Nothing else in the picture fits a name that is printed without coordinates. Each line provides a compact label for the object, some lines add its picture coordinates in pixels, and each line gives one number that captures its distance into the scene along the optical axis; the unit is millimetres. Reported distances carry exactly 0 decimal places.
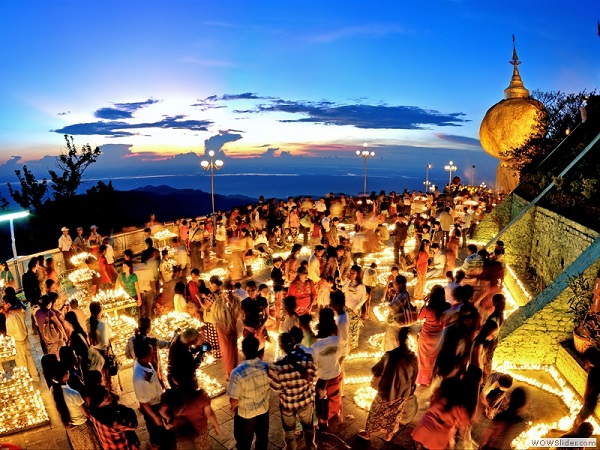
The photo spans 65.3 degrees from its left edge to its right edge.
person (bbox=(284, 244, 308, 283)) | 9938
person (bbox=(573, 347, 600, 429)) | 4887
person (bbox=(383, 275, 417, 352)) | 6074
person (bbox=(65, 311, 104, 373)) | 6195
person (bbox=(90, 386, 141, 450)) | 4492
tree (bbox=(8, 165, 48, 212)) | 33688
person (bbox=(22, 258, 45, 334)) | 10086
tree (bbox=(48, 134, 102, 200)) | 36500
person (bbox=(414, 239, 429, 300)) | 10297
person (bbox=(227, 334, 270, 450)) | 4770
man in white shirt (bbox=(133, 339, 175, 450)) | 4863
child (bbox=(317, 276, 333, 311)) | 8320
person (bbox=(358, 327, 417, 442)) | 5129
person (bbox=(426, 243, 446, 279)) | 10922
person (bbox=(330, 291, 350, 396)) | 5934
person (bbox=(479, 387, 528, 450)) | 4055
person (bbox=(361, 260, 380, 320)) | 9363
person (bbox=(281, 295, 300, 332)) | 6367
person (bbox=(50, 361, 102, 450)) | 4758
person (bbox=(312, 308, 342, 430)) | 5348
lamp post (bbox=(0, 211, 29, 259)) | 11458
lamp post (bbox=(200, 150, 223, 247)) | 19453
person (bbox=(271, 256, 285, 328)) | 8484
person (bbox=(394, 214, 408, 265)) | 13766
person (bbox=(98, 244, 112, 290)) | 11453
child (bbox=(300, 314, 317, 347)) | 5914
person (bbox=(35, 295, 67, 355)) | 7090
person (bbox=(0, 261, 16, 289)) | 10252
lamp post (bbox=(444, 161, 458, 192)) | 35812
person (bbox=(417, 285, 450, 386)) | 6352
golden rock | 25797
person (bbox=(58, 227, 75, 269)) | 13828
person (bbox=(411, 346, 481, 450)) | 4438
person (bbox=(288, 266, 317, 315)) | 8156
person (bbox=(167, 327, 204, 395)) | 4621
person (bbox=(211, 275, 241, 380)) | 7018
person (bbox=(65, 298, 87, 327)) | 7086
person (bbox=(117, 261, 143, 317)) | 9398
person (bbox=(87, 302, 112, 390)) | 6637
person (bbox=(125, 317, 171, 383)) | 5773
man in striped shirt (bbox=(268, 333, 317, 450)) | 4812
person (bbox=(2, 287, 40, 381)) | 7602
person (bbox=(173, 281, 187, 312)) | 8352
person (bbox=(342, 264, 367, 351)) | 7930
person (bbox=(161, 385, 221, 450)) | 4551
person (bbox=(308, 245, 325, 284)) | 9859
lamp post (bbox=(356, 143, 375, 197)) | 28695
